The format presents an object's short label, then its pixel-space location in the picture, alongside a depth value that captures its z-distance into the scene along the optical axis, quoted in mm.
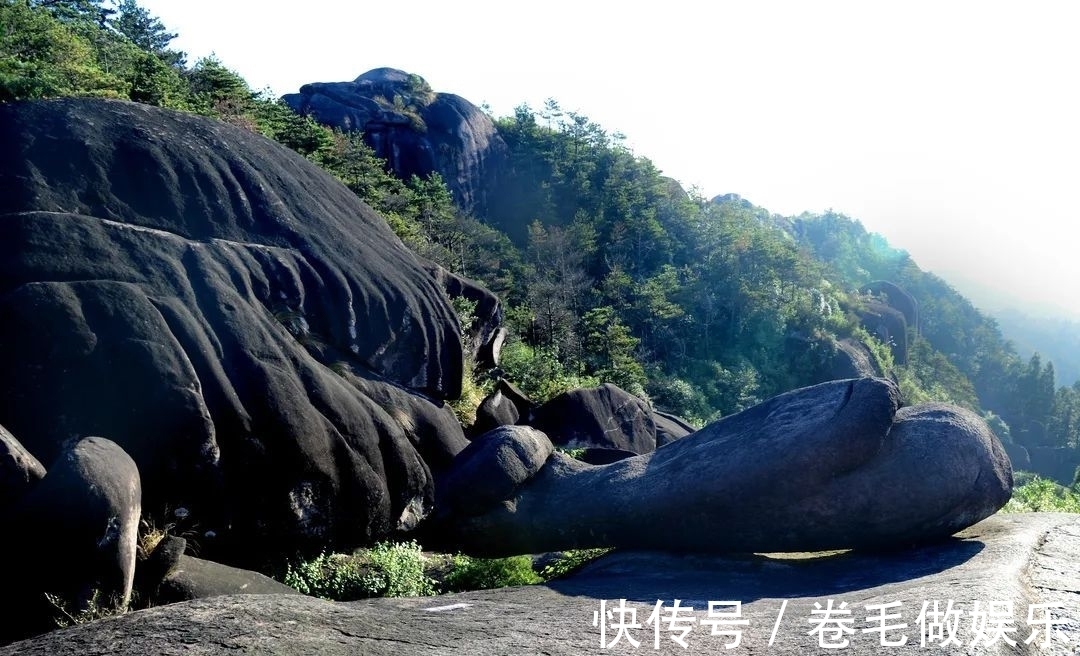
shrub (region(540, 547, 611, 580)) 10133
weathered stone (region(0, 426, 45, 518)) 7211
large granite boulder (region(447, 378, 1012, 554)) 9141
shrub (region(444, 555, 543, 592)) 9531
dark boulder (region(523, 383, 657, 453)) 19562
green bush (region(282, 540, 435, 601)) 9359
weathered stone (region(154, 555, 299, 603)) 7594
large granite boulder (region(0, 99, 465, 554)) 8578
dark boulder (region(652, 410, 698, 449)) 23000
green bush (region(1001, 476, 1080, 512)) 14788
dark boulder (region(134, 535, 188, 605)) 7555
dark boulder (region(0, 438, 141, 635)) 6695
